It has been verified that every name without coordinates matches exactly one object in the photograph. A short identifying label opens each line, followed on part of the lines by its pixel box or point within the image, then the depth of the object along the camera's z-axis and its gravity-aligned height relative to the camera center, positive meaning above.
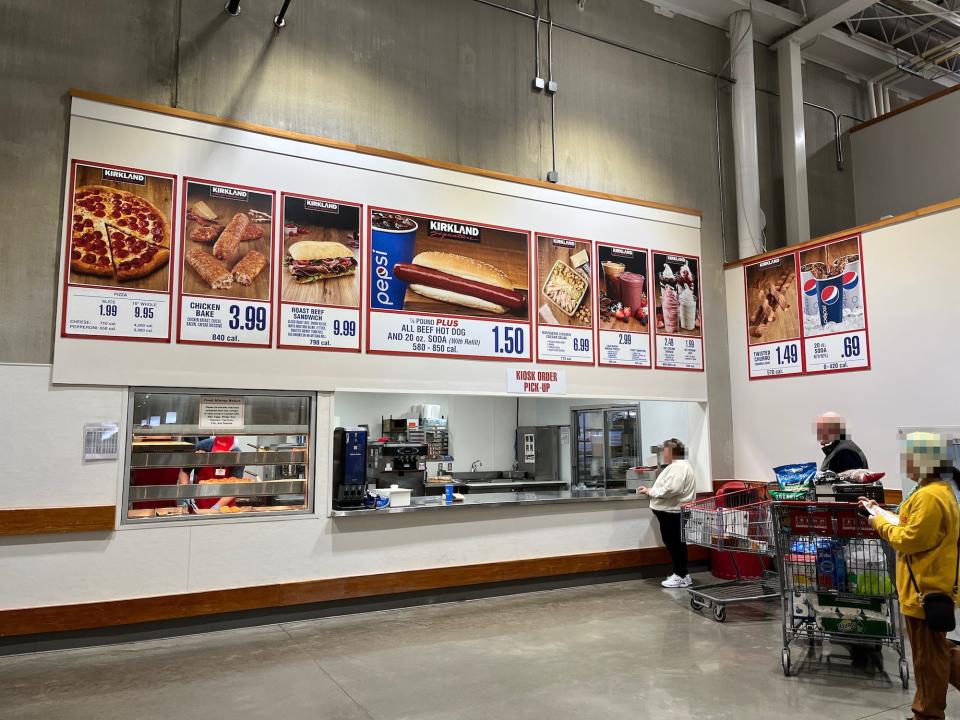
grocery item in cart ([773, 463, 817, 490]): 4.93 -0.38
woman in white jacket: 6.92 -0.78
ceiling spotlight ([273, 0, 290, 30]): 5.86 +3.62
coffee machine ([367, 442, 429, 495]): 7.91 -0.45
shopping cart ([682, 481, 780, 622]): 5.43 -0.88
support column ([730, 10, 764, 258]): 8.42 +3.60
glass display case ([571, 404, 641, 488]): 9.30 -0.25
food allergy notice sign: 5.53 +0.13
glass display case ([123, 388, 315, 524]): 5.30 -0.20
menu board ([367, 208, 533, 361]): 6.32 +1.36
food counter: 6.17 -0.73
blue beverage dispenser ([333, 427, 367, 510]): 5.93 -0.35
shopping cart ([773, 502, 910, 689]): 4.16 -0.94
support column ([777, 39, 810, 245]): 8.66 +3.69
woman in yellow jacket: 3.21 -0.61
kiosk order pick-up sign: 6.91 +0.47
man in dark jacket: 5.42 -0.17
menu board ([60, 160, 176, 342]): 5.15 +1.37
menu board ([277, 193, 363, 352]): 5.88 +1.37
